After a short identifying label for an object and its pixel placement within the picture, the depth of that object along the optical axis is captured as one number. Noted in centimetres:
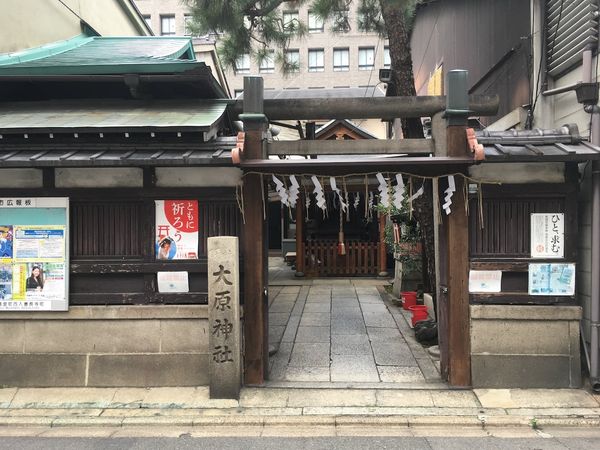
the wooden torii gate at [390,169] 609
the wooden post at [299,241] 1513
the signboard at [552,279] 602
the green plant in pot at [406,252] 1110
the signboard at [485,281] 611
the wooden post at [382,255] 1485
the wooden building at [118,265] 618
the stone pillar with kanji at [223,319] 579
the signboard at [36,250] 621
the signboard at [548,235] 605
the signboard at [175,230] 621
